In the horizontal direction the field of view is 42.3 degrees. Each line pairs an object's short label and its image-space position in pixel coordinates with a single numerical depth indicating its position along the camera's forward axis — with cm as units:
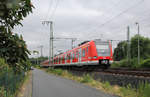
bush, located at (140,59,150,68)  2772
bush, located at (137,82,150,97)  705
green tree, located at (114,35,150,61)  5577
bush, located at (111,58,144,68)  3069
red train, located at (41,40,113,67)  1598
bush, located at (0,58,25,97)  495
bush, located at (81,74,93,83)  1351
